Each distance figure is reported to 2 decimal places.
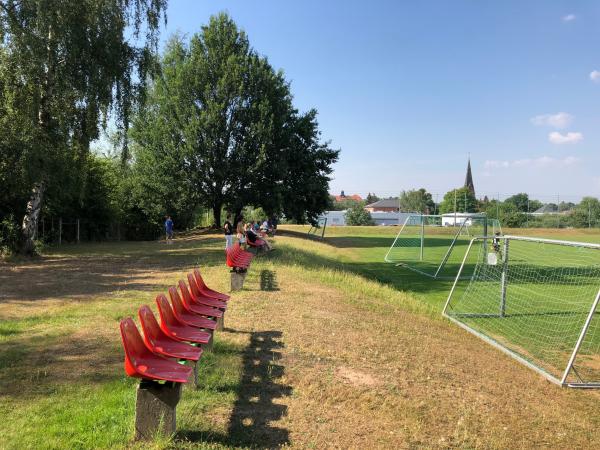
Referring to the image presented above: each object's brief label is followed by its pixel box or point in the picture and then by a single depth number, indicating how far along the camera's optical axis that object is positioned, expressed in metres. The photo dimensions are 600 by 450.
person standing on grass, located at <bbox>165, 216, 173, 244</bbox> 25.46
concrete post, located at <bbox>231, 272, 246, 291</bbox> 9.52
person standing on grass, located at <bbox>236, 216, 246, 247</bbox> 15.34
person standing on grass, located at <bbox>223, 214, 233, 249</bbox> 16.45
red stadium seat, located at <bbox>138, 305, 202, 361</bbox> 3.98
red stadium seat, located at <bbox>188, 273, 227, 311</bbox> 6.25
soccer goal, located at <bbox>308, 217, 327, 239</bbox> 43.05
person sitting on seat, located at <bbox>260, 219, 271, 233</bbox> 28.75
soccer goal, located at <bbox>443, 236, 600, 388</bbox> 7.36
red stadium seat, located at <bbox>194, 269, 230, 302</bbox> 6.77
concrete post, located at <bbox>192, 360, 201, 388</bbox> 4.59
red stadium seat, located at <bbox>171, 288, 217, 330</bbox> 5.18
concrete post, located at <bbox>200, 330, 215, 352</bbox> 5.68
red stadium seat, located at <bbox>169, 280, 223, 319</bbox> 5.72
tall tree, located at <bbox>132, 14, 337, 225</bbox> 31.17
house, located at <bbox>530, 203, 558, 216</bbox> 61.10
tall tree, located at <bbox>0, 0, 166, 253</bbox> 15.20
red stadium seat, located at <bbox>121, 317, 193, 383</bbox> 3.39
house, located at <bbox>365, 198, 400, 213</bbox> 142.75
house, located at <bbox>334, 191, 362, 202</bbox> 182.14
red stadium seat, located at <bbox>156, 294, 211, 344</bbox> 4.58
